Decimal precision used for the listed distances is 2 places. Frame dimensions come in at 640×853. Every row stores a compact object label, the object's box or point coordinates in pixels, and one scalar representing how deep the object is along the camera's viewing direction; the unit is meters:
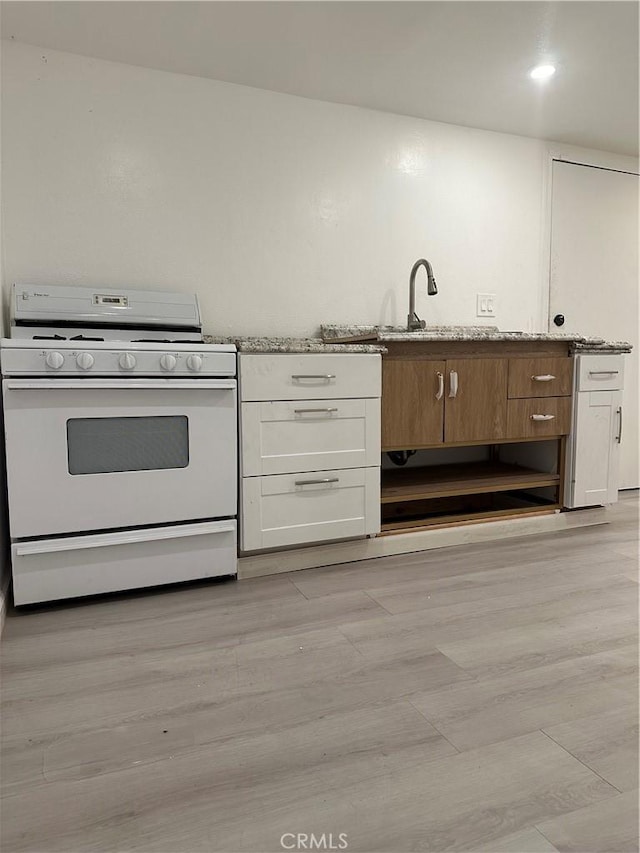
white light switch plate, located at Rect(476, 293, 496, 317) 3.15
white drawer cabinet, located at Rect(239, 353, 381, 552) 2.06
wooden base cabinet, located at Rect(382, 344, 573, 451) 2.31
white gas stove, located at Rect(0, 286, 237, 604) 1.76
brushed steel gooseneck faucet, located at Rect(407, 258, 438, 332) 2.63
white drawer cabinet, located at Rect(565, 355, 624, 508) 2.66
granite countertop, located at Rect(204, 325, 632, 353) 2.12
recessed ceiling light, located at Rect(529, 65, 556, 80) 2.44
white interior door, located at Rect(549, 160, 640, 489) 3.38
